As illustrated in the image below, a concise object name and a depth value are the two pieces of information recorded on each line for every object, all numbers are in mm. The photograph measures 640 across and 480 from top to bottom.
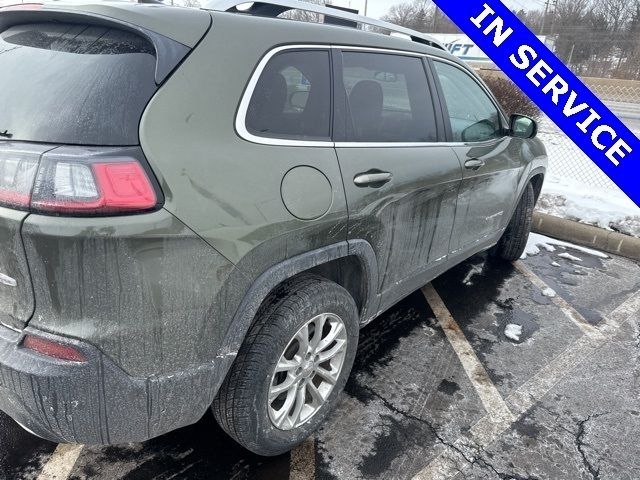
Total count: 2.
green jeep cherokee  1518
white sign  38225
